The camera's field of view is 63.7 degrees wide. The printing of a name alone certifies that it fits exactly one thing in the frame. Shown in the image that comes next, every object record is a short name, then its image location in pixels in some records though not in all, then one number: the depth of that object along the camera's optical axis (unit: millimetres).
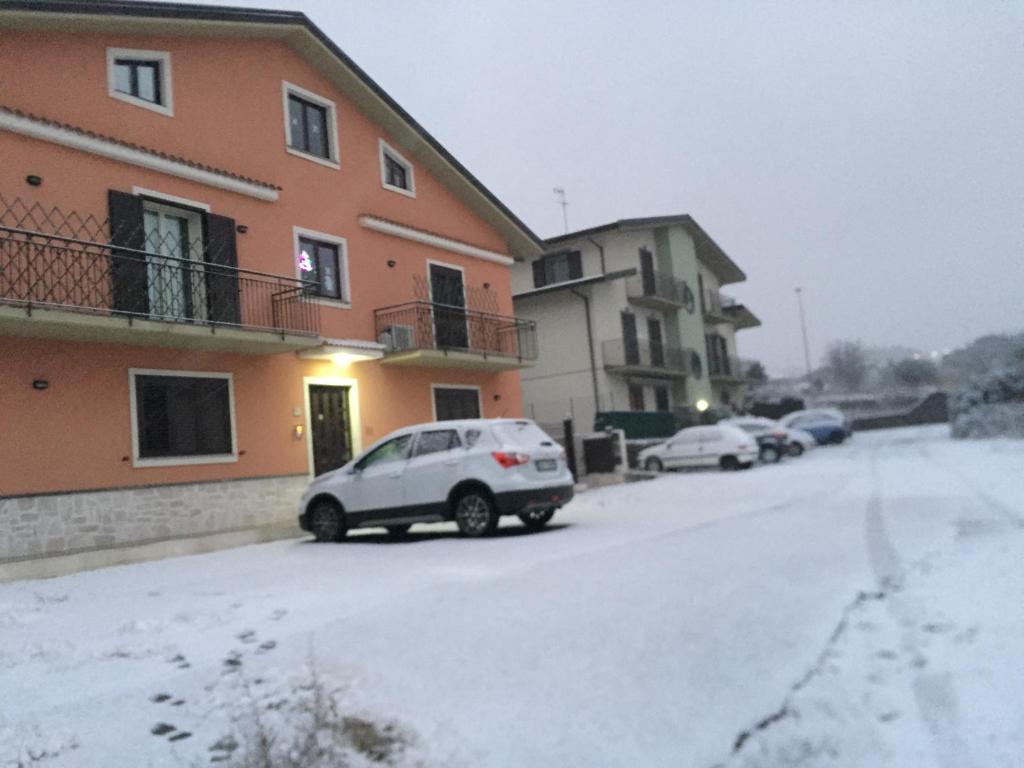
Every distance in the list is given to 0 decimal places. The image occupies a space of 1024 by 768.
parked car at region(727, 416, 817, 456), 26172
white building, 29797
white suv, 11070
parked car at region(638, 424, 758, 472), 23125
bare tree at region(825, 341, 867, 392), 82188
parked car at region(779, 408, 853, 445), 34062
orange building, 11367
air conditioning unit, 16859
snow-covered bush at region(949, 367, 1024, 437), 27117
